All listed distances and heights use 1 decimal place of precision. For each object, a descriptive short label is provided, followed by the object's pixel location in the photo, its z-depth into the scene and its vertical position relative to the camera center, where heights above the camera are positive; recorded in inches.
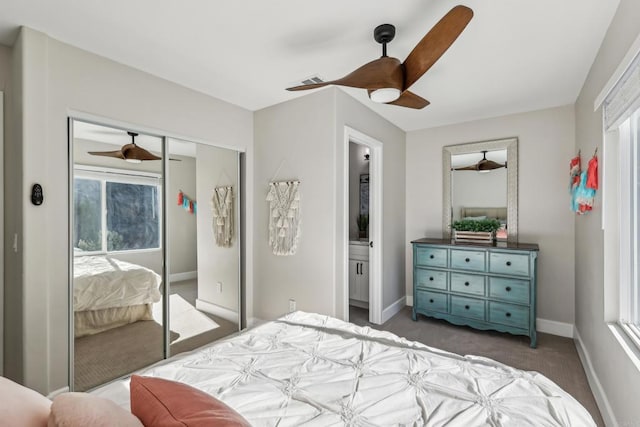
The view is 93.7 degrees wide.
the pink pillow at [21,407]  27.8 -19.3
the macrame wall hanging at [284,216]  121.2 -0.7
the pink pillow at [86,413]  26.7 -18.7
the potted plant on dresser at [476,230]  136.1 -7.3
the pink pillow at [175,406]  29.1 -20.6
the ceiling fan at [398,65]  58.1 +34.7
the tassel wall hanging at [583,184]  85.5 +9.2
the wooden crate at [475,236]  135.6 -10.2
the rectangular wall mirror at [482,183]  140.5 +15.2
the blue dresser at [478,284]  119.6 -30.2
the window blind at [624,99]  57.5 +24.8
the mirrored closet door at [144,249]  88.4 -11.9
